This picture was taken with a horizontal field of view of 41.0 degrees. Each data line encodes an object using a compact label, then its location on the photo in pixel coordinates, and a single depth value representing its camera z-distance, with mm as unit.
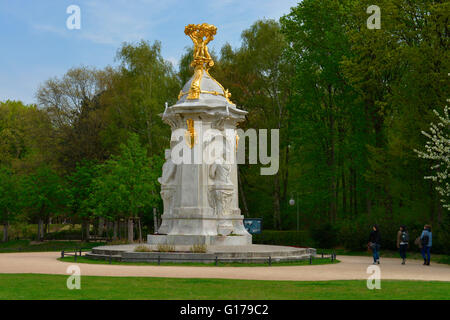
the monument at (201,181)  26469
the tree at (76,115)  50031
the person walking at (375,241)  24969
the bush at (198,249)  22900
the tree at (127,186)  42153
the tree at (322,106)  40969
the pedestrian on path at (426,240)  24567
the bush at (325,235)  37531
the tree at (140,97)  50344
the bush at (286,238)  39031
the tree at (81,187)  47031
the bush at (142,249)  23531
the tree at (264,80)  47812
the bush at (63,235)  55144
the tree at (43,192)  48812
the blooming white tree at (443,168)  28686
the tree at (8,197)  51219
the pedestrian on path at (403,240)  25672
